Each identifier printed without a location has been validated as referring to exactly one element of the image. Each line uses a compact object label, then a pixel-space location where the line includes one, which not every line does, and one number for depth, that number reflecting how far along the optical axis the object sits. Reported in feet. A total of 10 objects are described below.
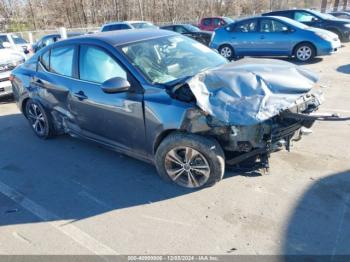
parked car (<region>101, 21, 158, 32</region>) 50.79
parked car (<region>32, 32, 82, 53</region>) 54.65
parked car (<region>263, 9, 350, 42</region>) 46.62
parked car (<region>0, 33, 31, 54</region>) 34.58
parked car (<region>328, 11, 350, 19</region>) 68.87
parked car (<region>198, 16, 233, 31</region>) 63.31
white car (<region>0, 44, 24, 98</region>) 27.30
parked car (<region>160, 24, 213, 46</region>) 52.70
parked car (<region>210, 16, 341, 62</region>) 35.55
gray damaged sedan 11.25
